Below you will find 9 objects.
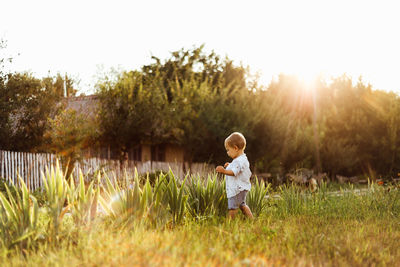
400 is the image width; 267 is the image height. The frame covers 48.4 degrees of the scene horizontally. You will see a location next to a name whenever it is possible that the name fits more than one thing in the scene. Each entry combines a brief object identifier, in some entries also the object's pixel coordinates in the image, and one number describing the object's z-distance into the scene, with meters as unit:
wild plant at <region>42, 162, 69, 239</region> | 4.77
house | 26.58
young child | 6.89
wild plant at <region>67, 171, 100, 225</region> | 5.05
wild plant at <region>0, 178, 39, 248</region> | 4.71
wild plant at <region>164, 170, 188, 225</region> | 6.38
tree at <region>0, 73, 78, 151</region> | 16.81
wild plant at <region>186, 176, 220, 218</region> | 7.06
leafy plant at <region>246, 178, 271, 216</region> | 7.75
